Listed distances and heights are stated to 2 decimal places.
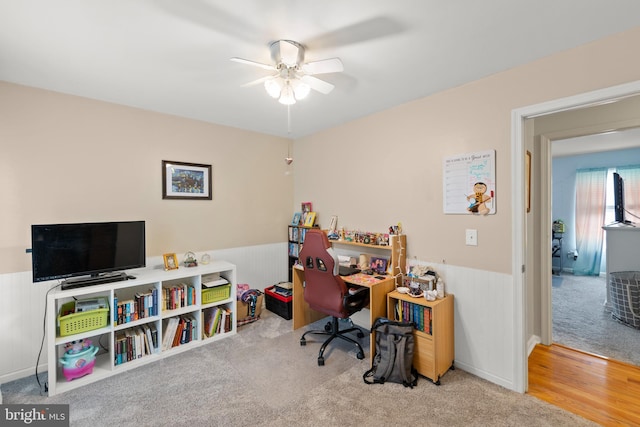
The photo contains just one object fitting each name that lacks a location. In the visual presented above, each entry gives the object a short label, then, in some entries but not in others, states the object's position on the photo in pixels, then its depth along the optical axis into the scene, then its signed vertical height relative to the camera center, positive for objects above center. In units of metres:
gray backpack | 2.19 -1.15
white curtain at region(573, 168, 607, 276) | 5.40 -0.10
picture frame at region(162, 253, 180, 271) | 2.91 -0.51
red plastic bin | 3.43 -1.14
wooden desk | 2.47 -0.84
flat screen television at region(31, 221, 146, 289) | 2.20 -0.31
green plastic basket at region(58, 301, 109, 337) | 2.20 -0.86
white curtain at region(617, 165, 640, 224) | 4.95 +0.34
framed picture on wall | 3.10 +0.37
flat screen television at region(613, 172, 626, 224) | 4.55 +0.19
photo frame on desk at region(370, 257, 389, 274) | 2.90 -0.55
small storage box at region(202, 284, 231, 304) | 2.93 -0.86
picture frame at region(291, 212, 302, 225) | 4.10 -0.08
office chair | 2.48 -0.69
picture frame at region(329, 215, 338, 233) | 3.55 -0.14
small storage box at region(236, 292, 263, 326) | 3.30 -1.19
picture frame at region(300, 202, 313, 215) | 3.97 +0.08
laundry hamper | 3.12 -0.98
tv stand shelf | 2.19 -0.98
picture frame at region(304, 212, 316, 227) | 3.85 -0.09
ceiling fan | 1.75 +0.92
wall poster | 2.23 +0.24
